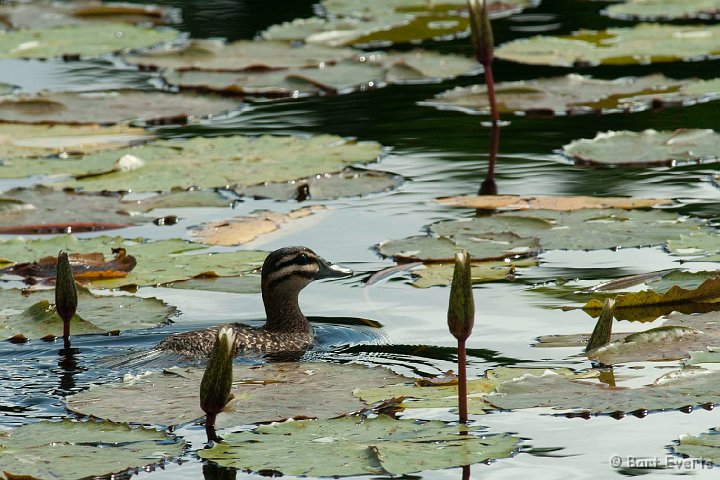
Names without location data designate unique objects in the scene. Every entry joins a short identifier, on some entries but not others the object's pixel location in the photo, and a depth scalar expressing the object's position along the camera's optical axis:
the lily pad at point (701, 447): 9.27
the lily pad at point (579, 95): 23.77
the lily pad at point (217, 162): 19.72
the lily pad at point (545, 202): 17.25
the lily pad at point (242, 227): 17.00
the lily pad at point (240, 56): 28.95
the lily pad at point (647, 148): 19.81
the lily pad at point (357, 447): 9.41
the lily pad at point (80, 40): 31.73
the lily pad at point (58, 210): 18.03
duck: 14.05
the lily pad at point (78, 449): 9.63
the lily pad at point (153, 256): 15.42
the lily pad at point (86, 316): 13.84
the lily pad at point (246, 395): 10.87
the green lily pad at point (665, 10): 32.50
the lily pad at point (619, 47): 27.58
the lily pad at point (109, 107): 24.55
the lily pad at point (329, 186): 19.00
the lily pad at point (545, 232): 15.73
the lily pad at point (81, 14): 36.81
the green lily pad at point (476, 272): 14.98
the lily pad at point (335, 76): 26.92
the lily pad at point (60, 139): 22.17
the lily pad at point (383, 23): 31.86
